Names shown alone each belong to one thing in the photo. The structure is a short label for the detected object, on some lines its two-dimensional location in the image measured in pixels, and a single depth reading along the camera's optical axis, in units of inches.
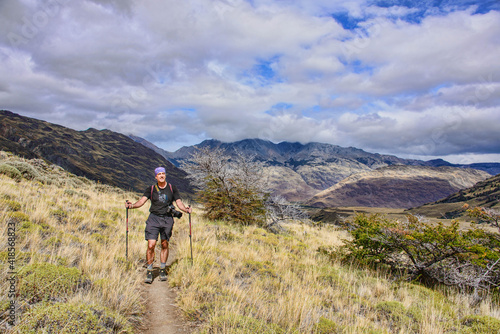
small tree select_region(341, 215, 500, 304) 288.2
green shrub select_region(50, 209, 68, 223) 330.2
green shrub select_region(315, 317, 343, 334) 171.5
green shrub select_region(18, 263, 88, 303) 151.6
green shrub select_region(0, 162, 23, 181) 517.3
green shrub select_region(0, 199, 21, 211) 300.4
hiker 253.9
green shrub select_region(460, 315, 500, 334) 188.1
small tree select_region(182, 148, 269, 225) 602.5
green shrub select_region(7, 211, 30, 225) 273.1
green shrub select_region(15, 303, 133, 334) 123.0
